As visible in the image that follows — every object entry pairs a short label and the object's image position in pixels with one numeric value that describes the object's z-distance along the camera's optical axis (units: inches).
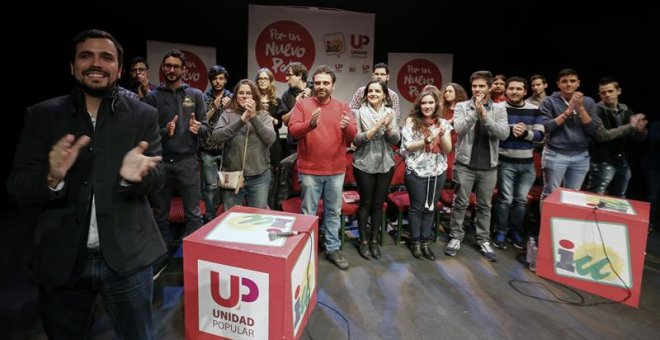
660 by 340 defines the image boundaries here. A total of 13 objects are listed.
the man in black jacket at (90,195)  48.7
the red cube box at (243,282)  67.7
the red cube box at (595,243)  100.6
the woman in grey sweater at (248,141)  106.2
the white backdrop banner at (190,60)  166.9
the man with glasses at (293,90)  138.8
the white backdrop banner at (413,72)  204.2
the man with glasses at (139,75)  120.0
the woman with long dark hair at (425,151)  120.3
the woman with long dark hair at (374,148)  117.9
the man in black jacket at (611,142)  139.5
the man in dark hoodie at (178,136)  105.0
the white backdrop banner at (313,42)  177.5
